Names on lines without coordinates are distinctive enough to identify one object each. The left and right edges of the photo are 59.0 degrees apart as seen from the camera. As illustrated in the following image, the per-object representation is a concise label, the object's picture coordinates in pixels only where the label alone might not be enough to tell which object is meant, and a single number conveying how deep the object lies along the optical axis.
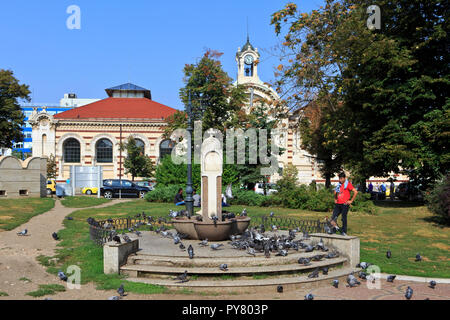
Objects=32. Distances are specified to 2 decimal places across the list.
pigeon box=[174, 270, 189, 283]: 7.74
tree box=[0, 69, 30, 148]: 39.34
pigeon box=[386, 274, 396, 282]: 8.22
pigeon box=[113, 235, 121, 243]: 8.60
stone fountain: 10.92
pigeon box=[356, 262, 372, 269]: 8.96
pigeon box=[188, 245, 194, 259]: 8.47
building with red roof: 45.34
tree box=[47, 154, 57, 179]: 43.03
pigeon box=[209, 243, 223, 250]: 9.41
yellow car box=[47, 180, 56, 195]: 34.53
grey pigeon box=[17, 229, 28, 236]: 12.62
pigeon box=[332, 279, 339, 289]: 7.87
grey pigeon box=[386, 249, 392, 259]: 10.54
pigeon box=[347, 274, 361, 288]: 7.88
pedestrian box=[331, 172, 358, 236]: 11.65
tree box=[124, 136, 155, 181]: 43.09
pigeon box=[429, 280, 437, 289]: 7.81
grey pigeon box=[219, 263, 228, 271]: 8.03
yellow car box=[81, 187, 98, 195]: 33.75
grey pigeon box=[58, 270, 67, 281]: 8.12
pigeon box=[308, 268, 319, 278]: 8.04
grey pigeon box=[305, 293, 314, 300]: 6.92
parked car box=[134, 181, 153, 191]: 38.36
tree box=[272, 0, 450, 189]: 21.20
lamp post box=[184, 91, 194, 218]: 15.73
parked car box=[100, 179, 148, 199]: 31.56
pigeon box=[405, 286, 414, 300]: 6.99
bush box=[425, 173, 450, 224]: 16.42
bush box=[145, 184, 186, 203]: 26.25
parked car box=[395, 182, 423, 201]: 28.74
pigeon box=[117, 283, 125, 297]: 6.95
